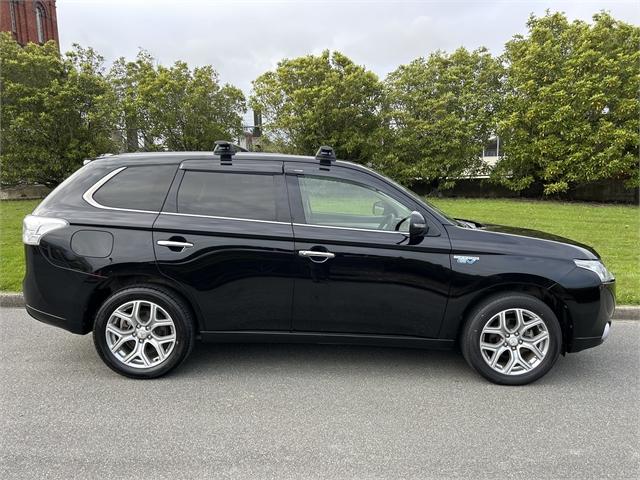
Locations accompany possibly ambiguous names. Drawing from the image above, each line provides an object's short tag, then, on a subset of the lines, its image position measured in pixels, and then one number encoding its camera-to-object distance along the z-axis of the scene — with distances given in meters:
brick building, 26.39
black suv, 3.44
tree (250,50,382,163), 17.11
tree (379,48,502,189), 16.47
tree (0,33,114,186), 15.39
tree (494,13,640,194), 14.27
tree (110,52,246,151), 16.95
